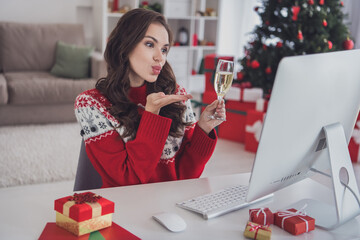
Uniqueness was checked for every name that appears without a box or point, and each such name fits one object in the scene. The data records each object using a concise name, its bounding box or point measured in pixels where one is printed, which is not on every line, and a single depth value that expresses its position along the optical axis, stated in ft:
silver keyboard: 3.89
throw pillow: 14.35
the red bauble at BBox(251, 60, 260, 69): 12.51
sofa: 13.08
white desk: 3.51
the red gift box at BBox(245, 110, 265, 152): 12.00
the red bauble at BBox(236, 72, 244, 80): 13.30
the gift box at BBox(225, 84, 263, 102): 12.59
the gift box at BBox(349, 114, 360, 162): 11.45
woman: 4.76
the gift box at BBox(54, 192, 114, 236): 3.31
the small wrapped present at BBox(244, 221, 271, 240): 3.43
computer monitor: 3.25
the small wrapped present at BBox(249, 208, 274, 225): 3.73
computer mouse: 3.52
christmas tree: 12.21
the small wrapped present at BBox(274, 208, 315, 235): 3.64
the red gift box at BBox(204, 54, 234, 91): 13.48
